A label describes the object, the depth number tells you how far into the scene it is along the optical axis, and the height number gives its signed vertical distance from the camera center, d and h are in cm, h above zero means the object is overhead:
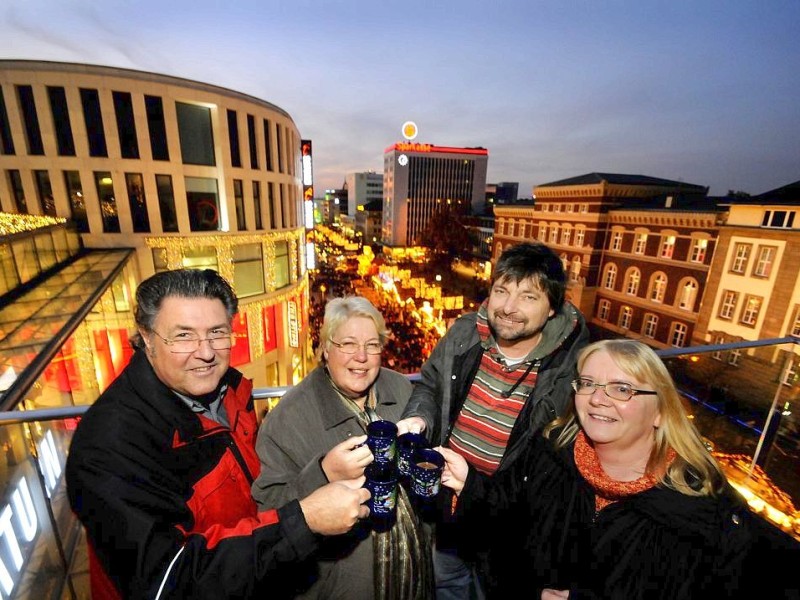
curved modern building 1370 +154
